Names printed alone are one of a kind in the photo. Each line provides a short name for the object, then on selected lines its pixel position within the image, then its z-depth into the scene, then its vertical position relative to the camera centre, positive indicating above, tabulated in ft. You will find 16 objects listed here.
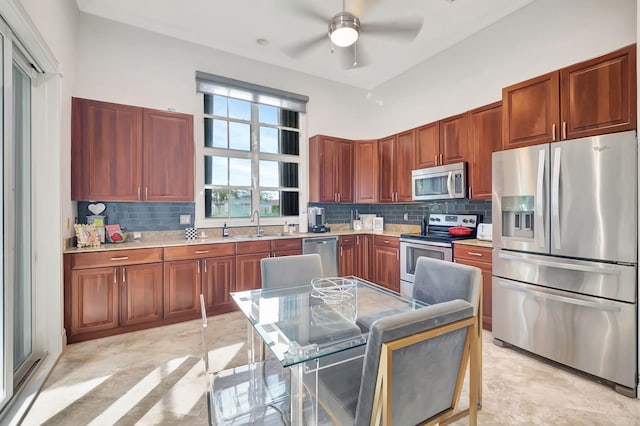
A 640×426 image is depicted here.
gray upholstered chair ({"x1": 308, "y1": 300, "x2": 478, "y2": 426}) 3.38 -2.06
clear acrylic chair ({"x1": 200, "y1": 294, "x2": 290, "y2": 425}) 6.00 -4.19
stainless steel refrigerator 6.64 -1.11
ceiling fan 7.53 +4.86
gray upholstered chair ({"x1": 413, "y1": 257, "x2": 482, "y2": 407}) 5.85 -1.58
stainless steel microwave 11.69 +1.19
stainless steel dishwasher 13.45 -1.83
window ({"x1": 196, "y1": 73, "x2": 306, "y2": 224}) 13.52 +2.65
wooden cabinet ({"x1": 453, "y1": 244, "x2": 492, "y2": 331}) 9.81 -1.78
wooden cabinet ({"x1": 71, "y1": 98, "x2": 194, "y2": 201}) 9.87 +2.11
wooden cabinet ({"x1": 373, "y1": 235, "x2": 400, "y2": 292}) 13.58 -2.44
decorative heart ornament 10.66 +0.14
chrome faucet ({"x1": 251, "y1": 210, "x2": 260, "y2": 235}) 14.17 -0.21
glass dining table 4.40 -2.02
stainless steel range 11.34 -1.29
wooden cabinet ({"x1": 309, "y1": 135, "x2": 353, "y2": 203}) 15.30 +2.20
